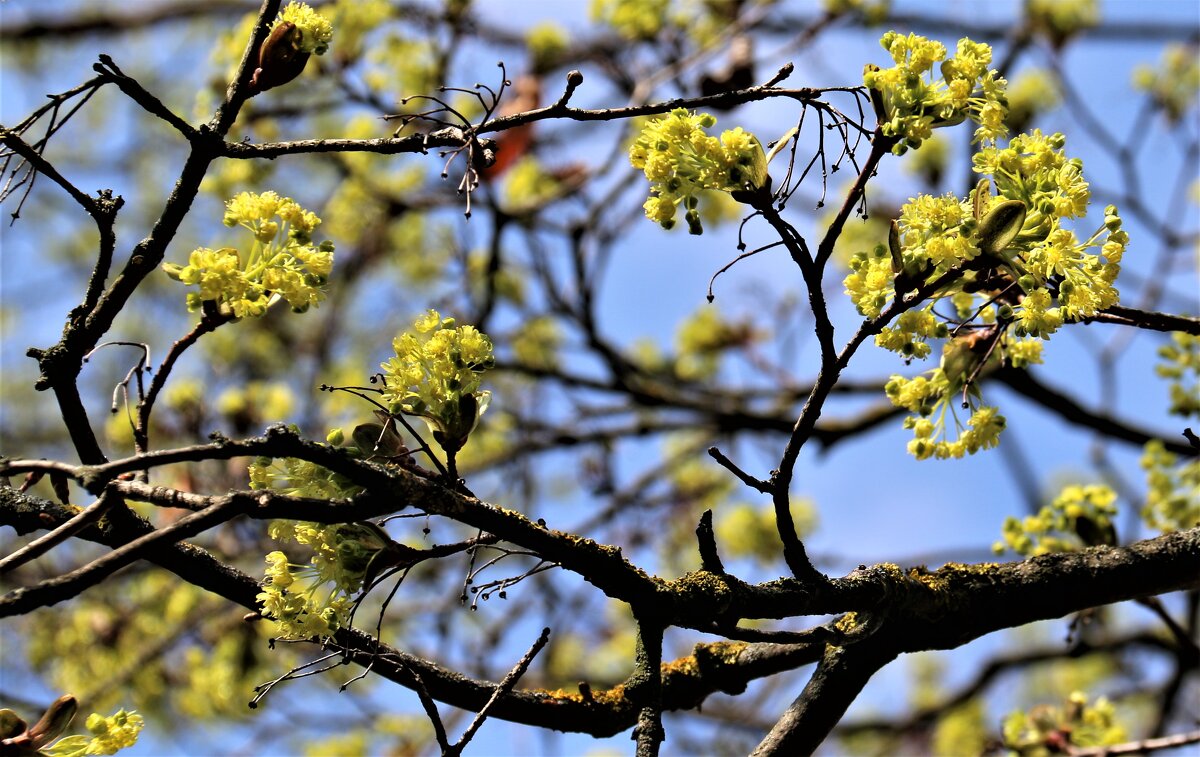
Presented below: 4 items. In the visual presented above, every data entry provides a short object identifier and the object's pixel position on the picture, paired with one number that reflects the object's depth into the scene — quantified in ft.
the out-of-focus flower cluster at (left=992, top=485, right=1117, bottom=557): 18.15
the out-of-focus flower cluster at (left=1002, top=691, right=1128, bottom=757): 20.57
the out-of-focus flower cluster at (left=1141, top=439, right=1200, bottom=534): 19.84
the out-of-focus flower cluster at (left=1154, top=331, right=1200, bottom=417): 18.99
